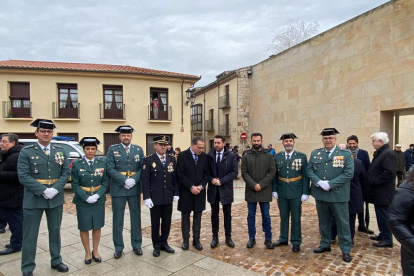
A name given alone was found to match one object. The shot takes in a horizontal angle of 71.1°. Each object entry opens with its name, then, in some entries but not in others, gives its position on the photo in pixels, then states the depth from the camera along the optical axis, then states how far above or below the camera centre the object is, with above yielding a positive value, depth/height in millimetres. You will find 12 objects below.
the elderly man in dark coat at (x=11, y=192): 4477 -877
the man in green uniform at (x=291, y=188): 4633 -889
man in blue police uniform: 4445 -850
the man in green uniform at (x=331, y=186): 4254 -783
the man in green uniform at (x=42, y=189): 3680 -683
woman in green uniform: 4035 -817
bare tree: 25609 +7949
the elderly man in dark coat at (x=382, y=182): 4676 -809
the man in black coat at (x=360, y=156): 5570 -455
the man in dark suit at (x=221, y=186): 4792 -880
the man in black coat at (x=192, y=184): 4688 -825
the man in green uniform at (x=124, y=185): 4375 -760
